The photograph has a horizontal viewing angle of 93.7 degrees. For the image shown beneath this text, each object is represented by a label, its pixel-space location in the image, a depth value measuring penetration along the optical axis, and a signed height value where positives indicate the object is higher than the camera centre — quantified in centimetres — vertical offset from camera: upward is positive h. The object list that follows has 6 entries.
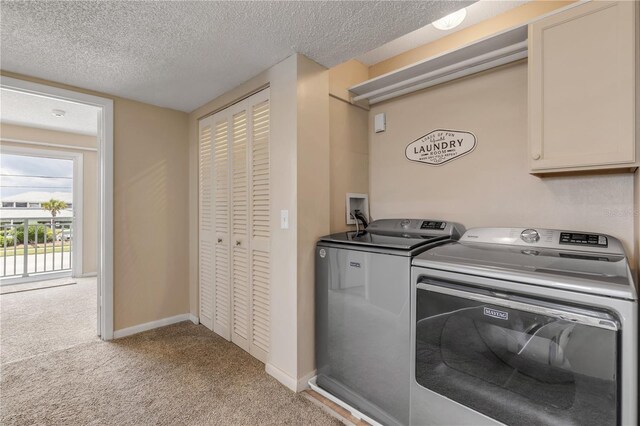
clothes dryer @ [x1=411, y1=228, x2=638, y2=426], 102 -48
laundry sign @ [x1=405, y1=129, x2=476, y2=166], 200 +46
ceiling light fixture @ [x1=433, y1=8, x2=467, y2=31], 184 +119
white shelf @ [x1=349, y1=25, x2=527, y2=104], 166 +93
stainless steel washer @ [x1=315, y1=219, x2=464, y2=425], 160 -60
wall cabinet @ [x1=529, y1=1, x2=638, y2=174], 127 +56
